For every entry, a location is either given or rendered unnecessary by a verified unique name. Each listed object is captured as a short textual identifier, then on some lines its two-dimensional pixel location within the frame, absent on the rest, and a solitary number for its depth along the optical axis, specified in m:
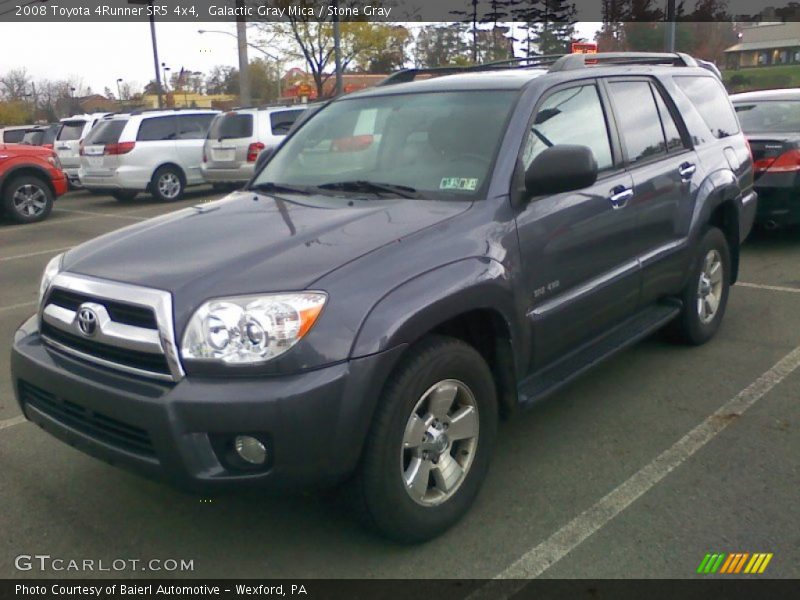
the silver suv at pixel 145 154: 15.18
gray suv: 2.79
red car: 13.23
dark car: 7.89
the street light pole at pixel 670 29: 15.68
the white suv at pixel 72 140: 17.05
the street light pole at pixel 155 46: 29.11
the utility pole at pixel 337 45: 21.53
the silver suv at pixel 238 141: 14.98
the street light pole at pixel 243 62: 21.48
